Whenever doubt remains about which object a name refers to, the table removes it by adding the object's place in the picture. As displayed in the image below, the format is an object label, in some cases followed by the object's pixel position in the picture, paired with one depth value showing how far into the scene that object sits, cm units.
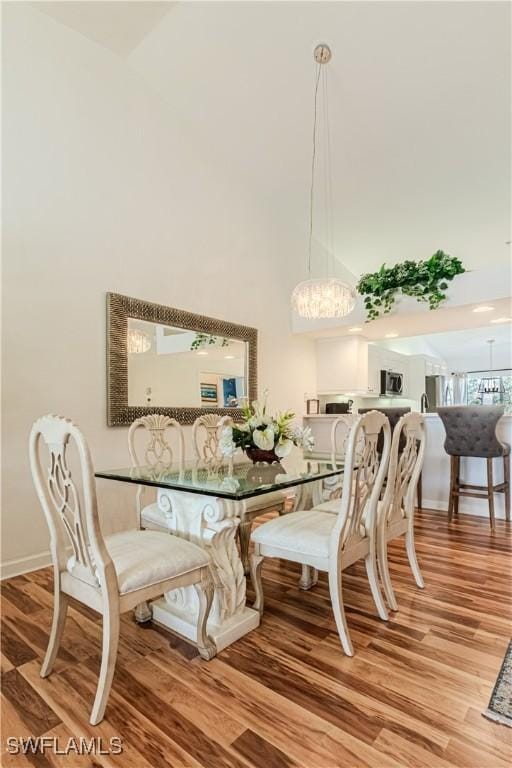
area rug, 140
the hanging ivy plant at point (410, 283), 389
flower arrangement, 236
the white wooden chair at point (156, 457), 230
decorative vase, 245
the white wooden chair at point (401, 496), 212
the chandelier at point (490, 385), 863
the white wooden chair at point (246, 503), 247
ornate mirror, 340
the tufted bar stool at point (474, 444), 352
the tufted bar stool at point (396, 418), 410
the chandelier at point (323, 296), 355
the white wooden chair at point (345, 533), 176
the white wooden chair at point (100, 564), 138
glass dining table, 183
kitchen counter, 389
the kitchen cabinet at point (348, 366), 545
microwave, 598
